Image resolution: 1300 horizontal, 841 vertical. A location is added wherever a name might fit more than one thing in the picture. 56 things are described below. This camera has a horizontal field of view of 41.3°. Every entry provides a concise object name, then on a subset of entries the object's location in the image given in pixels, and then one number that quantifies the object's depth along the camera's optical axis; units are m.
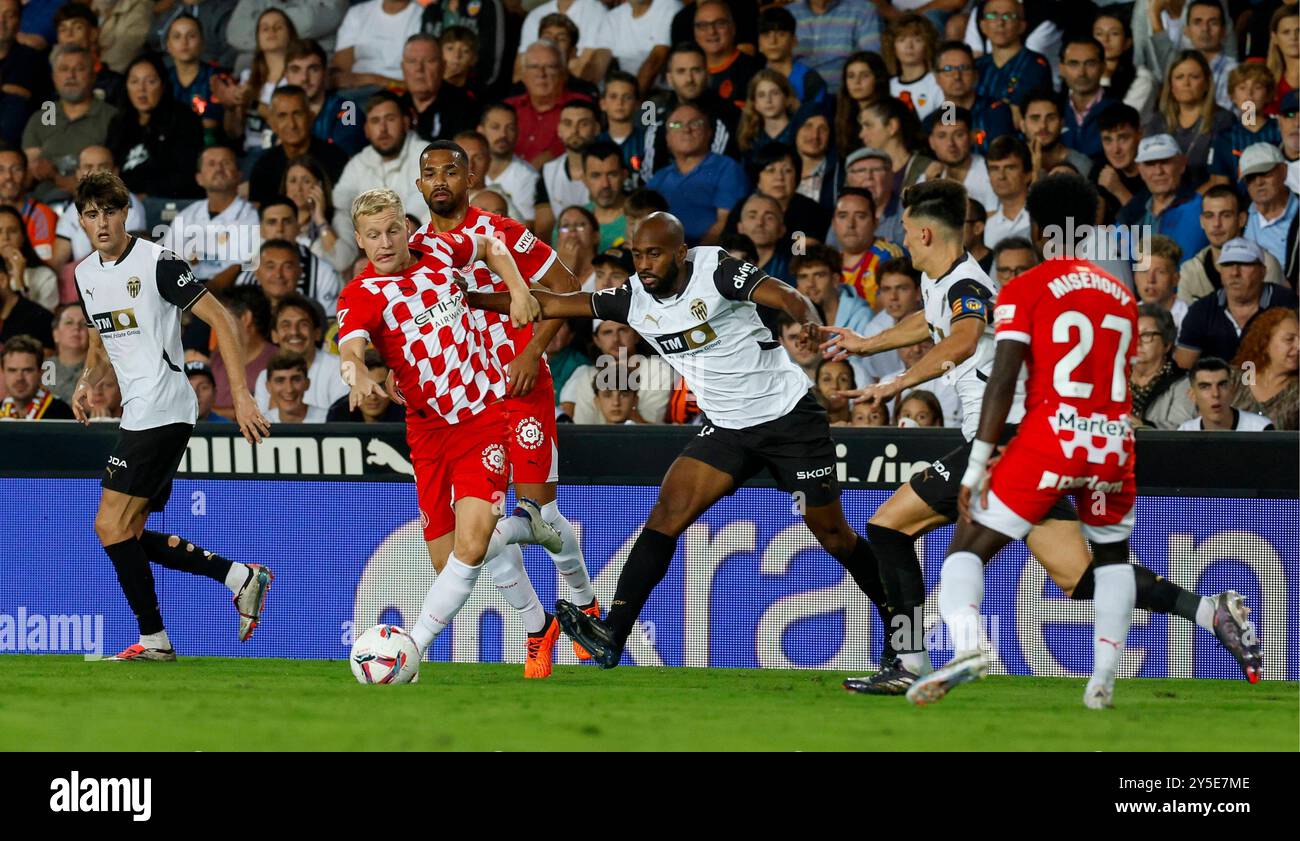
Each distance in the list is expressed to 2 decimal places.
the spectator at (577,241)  10.65
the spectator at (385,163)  11.47
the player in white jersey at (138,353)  7.89
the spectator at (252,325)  10.75
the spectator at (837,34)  11.87
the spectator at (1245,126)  10.27
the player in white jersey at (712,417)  7.22
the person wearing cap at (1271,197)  9.95
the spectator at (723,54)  11.60
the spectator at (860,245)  10.30
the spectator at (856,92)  10.95
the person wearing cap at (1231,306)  9.40
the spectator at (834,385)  9.33
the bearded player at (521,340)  7.79
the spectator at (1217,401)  8.75
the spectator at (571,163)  11.44
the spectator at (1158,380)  9.05
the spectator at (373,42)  12.70
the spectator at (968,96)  10.90
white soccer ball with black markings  7.00
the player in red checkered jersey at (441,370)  7.06
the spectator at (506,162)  11.44
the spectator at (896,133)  10.83
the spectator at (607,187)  11.02
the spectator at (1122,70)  10.90
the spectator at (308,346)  10.54
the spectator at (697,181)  10.98
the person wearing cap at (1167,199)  10.12
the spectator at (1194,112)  10.51
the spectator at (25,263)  11.61
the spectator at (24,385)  10.24
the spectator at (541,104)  11.74
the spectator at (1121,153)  10.45
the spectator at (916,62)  11.27
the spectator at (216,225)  11.42
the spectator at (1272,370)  8.98
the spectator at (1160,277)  9.57
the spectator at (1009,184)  10.29
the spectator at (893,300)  9.86
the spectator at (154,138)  12.19
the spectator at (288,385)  10.02
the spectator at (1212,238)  9.80
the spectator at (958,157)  10.59
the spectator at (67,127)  12.60
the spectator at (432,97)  11.84
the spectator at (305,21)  13.04
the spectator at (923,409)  9.10
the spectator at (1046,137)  10.52
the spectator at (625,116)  11.47
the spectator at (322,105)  12.21
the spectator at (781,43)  11.60
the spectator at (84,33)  12.81
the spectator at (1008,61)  11.02
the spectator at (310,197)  11.45
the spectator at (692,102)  11.30
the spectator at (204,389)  10.04
